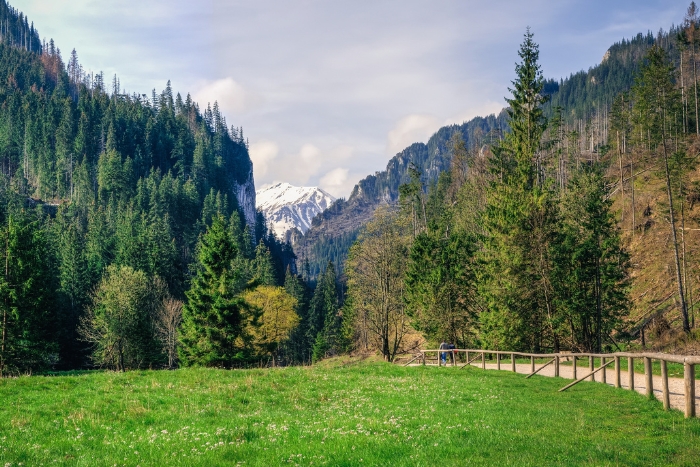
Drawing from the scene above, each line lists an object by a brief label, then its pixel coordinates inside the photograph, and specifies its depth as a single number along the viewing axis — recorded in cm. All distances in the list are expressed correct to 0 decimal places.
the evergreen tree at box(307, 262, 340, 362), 9588
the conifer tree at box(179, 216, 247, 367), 4753
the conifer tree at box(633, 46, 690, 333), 6144
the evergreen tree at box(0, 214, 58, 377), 4881
